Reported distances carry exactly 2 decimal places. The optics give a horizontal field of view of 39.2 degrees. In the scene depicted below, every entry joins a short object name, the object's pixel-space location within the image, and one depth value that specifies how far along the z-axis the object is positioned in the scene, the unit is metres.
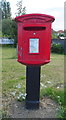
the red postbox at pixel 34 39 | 1.47
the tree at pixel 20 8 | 10.17
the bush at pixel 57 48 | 8.37
